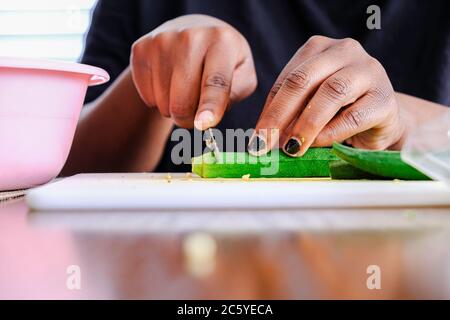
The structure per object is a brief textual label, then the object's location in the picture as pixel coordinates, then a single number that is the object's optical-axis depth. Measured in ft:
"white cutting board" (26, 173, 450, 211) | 1.69
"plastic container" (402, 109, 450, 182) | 1.55
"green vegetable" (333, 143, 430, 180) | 1.99
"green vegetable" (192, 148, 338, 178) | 2.43
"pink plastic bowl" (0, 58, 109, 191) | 2.00
